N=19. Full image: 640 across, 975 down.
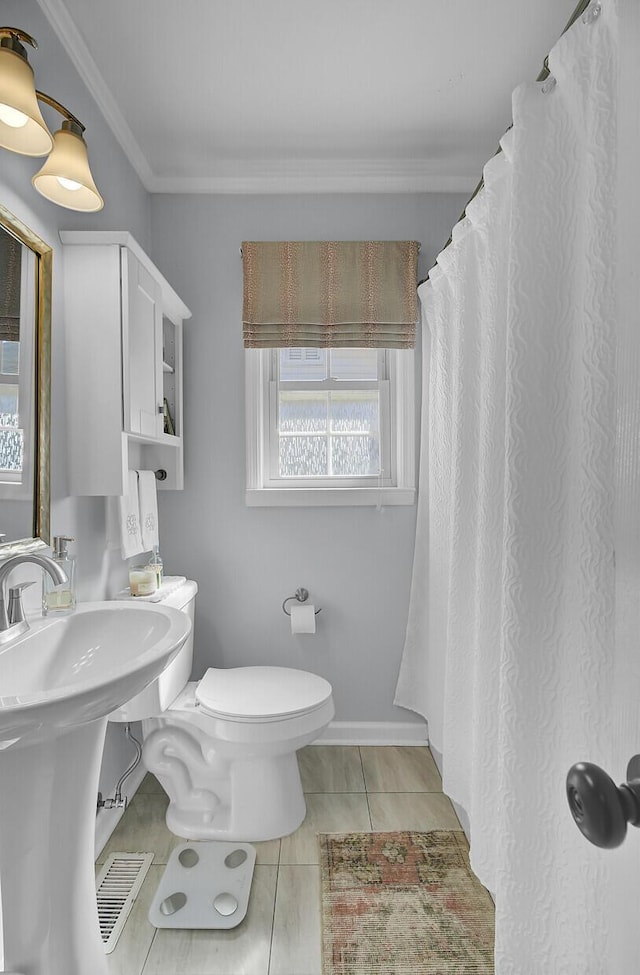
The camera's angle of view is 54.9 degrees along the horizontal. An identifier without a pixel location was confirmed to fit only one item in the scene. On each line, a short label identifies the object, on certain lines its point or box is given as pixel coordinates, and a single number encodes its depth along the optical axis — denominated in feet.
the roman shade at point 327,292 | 8.35
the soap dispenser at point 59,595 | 4.72
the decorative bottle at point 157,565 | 7.13
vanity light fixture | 3.83
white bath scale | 5.42
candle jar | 6.75
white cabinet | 5.92
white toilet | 6.39
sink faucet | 4.00
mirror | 4.73
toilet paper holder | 8.57
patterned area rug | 4.99
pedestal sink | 3.50
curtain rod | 3.16
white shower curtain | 3.11
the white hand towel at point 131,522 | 6.66
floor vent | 5.35
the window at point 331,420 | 8.75
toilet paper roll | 8.18
